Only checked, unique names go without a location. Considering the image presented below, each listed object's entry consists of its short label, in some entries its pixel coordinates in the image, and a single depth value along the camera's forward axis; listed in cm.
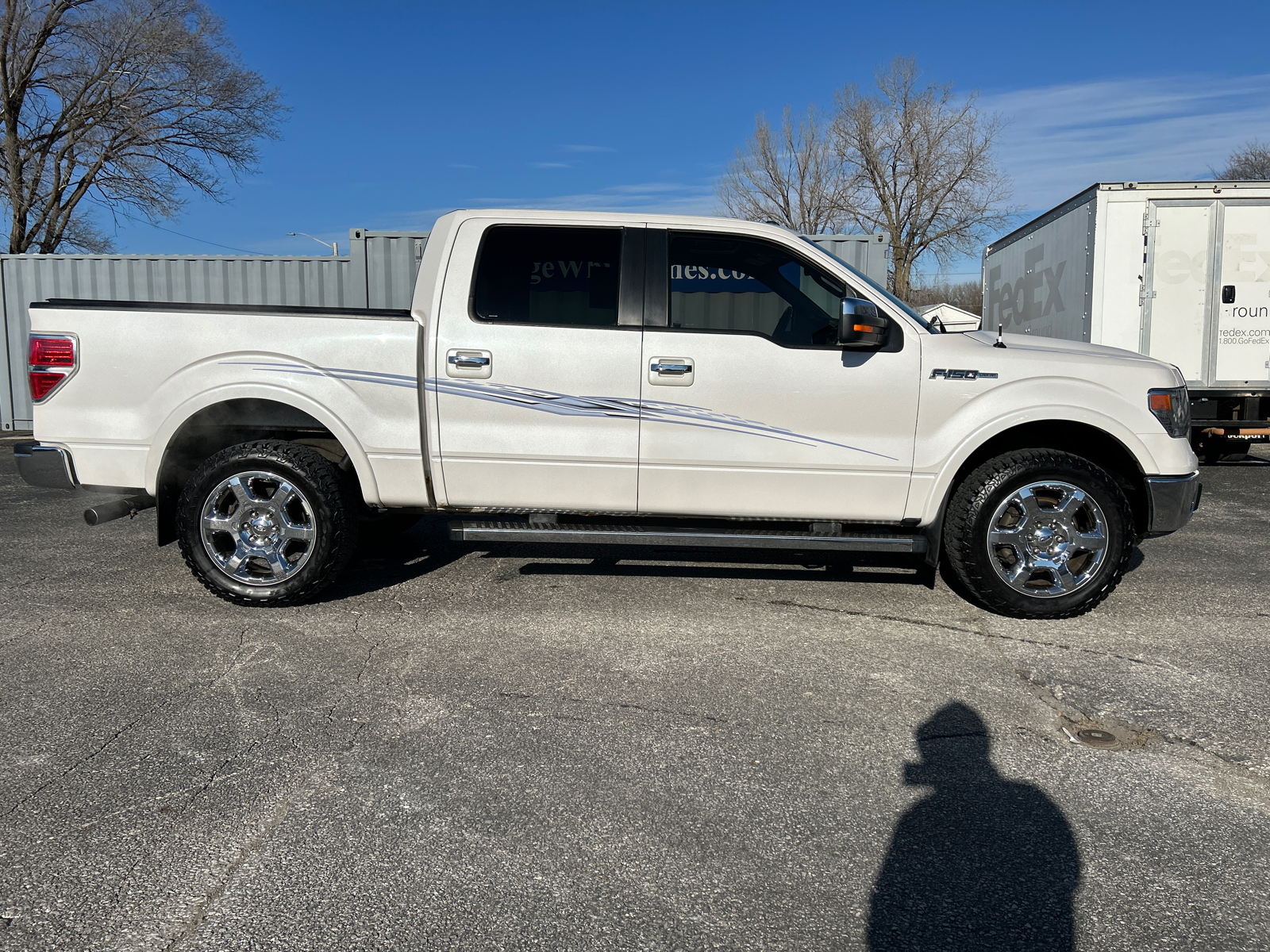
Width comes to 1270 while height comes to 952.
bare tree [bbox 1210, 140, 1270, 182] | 4391
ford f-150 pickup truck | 473
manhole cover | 334
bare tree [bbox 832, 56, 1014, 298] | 4262
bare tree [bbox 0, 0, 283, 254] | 2514
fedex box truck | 966
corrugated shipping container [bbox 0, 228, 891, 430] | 1291
